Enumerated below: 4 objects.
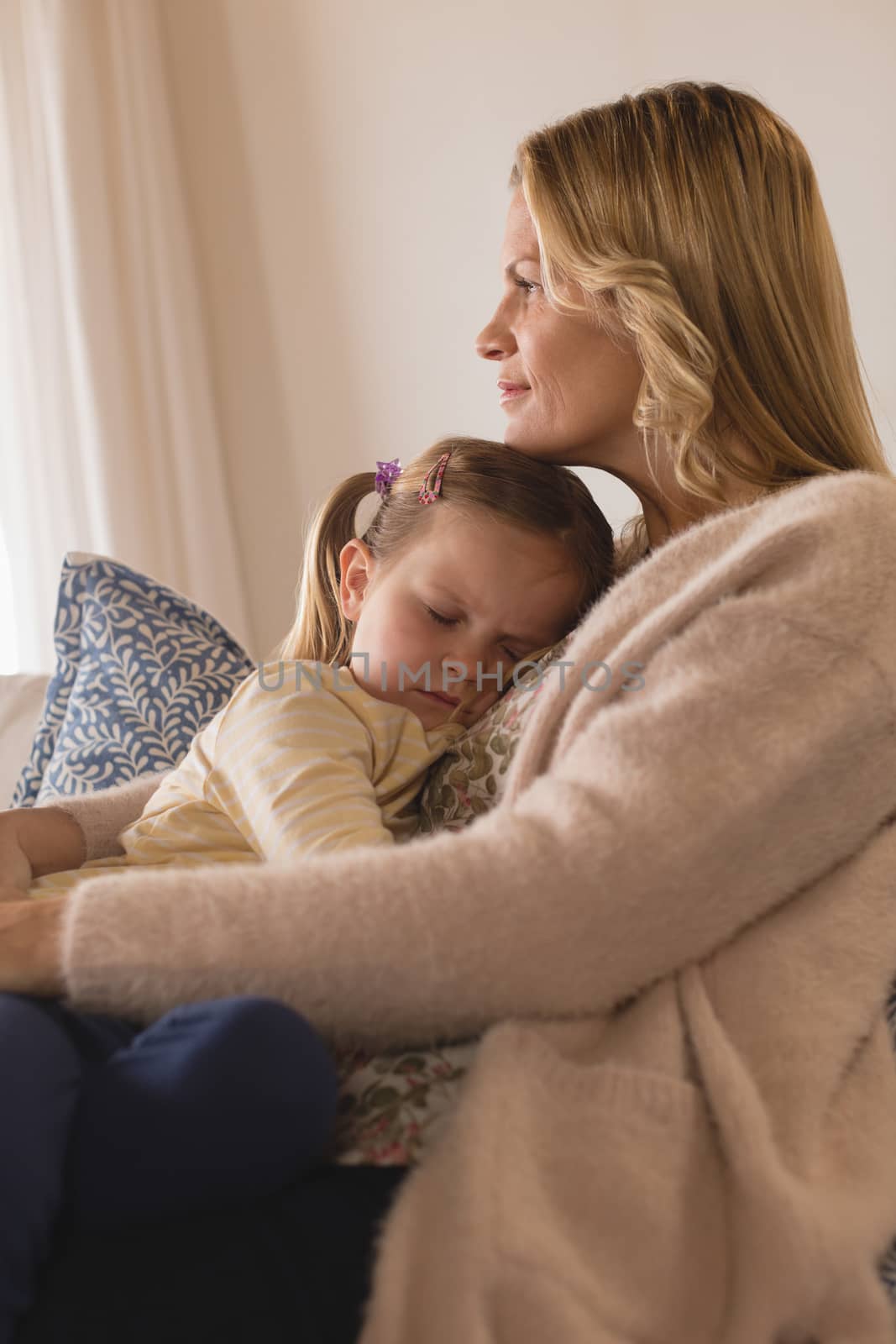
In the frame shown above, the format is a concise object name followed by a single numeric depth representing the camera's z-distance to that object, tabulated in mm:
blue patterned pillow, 1681
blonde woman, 727
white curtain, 2830
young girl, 732
